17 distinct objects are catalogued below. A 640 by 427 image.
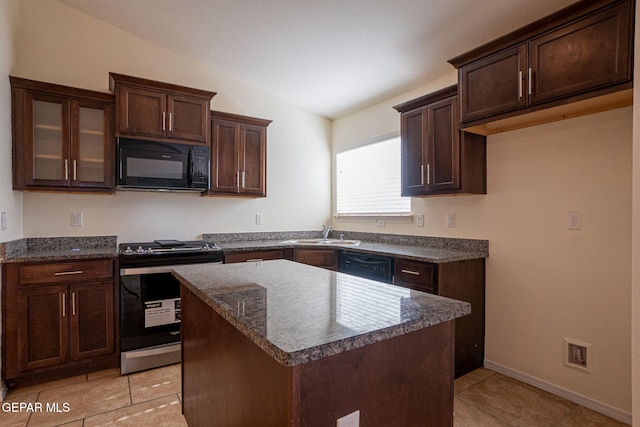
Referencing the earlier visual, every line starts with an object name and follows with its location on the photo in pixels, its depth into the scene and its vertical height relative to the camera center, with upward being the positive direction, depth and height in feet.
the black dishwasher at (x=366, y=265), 9.30 -1.60
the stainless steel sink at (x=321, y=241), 11.65 -1.10
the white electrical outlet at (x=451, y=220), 9.76 -0.23
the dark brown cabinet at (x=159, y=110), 9.23 +3.08
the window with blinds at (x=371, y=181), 11.84 +1.26
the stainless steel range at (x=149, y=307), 8.67 -2.54
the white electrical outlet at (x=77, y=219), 9.78 -0.16
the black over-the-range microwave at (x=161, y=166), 9.28 +1.42
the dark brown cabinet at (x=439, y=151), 8.63 +1.71
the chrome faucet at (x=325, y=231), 14.07 -0.80
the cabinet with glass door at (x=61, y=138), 8.40 +2.06
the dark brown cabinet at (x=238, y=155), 10.98 +2.02
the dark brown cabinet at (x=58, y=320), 7.65 -2.61
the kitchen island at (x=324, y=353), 2.55 -1.31
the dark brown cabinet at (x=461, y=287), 7.98 -1.90
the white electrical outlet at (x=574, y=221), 7.22 -0.21
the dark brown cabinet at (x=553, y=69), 5.57 +2.79
